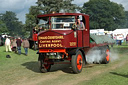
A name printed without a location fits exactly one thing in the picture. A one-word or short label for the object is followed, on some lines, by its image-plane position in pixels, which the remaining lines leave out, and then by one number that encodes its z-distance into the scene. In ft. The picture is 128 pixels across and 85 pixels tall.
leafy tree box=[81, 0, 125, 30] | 274.22
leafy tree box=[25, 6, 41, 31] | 166.68
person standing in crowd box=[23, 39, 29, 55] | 65.41
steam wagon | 28.98
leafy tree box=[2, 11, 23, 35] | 434.71
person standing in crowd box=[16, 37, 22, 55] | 65.87
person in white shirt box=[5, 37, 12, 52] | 69.77
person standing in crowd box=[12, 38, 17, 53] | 70.44
